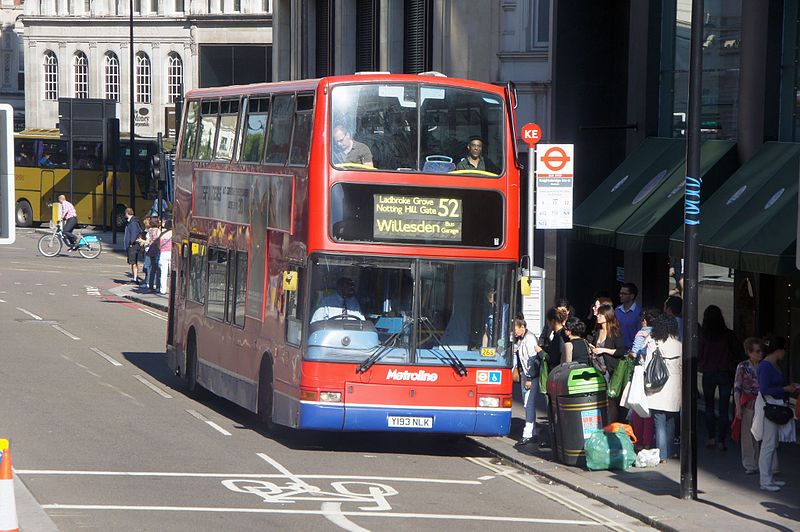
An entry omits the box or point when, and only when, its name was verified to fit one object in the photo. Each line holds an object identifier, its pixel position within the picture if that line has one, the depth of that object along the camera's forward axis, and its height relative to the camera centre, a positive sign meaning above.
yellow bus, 62.50 -1.62
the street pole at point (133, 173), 56.59 -1.32
